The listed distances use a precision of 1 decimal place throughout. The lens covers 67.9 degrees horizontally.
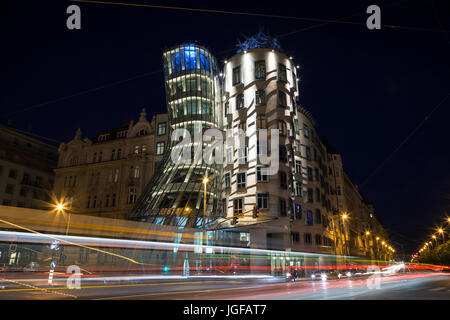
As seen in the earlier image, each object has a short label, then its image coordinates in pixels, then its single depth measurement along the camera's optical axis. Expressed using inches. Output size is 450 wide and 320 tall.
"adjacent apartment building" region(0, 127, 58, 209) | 2338.2
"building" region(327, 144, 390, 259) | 2719.0
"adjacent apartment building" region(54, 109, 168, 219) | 2103.8
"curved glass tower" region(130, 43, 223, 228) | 1546.5
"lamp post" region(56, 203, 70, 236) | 755.7
